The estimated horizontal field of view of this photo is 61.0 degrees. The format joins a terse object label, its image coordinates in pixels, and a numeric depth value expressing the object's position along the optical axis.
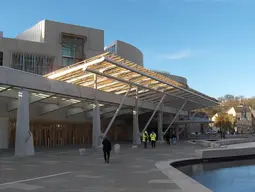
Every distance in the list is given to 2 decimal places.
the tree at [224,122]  56.78
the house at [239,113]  73.50
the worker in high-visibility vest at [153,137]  19.18
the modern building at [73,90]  15.36
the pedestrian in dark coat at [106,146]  10.29
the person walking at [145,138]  18.67
